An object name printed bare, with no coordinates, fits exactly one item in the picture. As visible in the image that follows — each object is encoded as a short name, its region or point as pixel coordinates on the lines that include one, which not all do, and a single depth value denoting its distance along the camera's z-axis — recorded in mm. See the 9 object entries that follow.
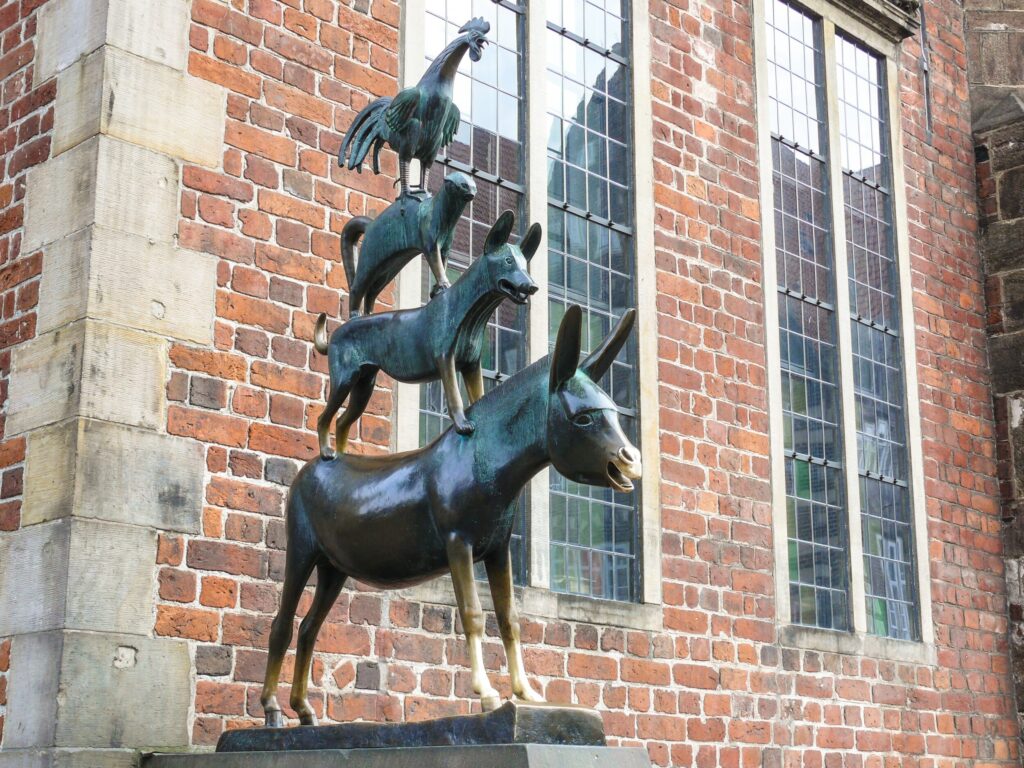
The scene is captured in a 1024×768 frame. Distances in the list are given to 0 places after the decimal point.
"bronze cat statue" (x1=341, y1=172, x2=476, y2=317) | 4559
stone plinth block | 3793
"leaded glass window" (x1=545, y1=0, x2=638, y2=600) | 7430
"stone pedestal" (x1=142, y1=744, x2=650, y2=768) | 3643
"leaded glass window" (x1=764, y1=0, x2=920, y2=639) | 8836
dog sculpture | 4258
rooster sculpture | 4750
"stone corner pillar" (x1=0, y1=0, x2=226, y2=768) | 5176
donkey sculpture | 3996
